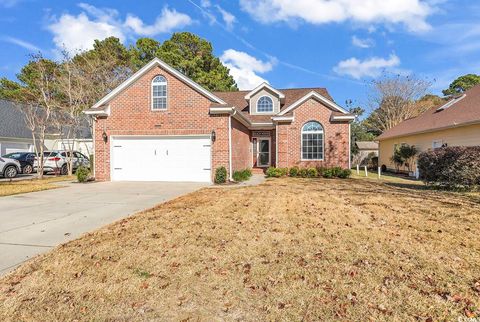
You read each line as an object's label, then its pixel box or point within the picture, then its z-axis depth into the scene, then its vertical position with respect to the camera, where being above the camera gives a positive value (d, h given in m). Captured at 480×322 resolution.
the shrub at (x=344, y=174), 16.56 -0.69
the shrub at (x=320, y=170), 17.00 -0.51
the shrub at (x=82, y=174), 14.27 -0.56
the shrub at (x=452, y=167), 10.85 -0.22
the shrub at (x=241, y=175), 14.32 -0.66
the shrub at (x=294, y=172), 17.03 -0.59
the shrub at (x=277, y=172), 16.94 -0.58
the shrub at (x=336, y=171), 16.72 -0.56
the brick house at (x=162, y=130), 14.13 +1.52
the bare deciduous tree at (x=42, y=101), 17.62 +4.53
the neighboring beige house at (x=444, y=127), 15.30 +1.93
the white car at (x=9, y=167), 17.34 -0.27
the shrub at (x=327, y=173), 16.78 -0.64
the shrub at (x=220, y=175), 13.59 -0.59
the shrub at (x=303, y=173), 16.95 -0.64
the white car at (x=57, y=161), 19.97 +0.09
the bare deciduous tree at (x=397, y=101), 34.44 +6.99
